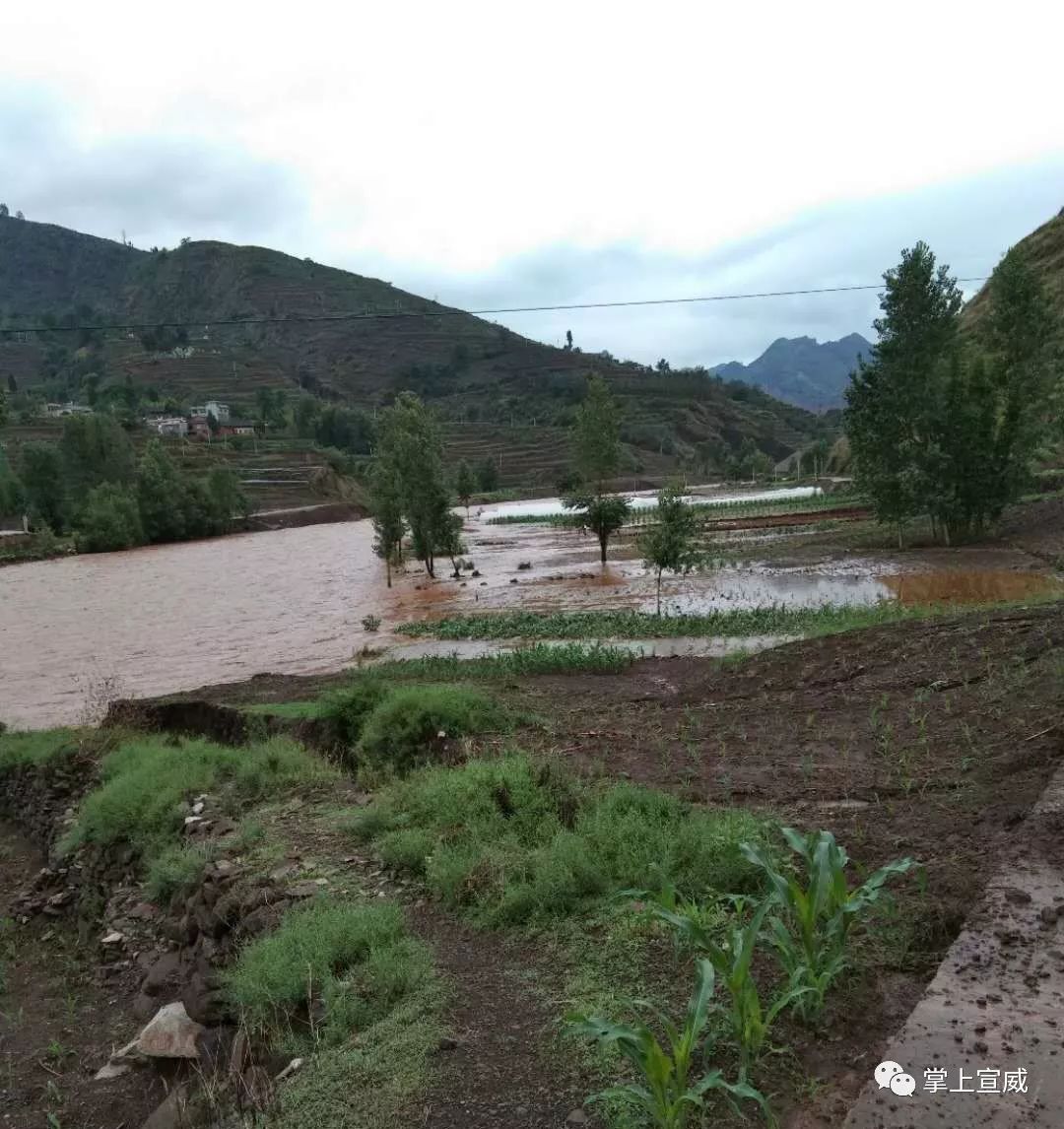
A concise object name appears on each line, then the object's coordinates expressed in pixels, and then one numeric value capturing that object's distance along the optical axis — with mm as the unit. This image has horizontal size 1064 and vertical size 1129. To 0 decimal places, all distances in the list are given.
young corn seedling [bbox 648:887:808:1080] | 3021
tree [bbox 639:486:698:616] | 20359
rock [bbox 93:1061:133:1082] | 5410
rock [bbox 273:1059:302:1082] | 3789
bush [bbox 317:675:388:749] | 10023
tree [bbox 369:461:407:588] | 35062
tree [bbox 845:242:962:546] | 27750
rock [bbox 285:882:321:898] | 5605
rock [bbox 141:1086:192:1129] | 4238
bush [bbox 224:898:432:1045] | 4082
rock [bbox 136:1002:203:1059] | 5191
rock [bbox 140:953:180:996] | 6086
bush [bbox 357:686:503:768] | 8742
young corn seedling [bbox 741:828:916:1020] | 3289
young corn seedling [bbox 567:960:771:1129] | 2668
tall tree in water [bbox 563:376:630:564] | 37656
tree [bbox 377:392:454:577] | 34219
